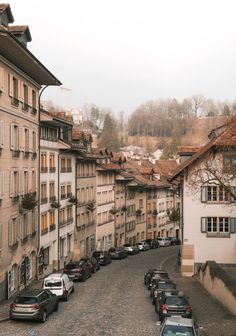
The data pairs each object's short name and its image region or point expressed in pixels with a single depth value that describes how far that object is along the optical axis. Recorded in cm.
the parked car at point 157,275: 3787
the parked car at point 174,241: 8486
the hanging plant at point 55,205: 4609
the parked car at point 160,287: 3128
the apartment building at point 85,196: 5694
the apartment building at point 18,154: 3228
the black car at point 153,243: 7938
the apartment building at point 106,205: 6675
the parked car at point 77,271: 4238
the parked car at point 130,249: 6764
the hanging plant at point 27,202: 3594
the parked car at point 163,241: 8269
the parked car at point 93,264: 4752
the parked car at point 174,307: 2606
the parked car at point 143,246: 7391
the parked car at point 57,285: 3260
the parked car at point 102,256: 5534
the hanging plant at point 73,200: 5247
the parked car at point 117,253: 6209
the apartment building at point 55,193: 4428
